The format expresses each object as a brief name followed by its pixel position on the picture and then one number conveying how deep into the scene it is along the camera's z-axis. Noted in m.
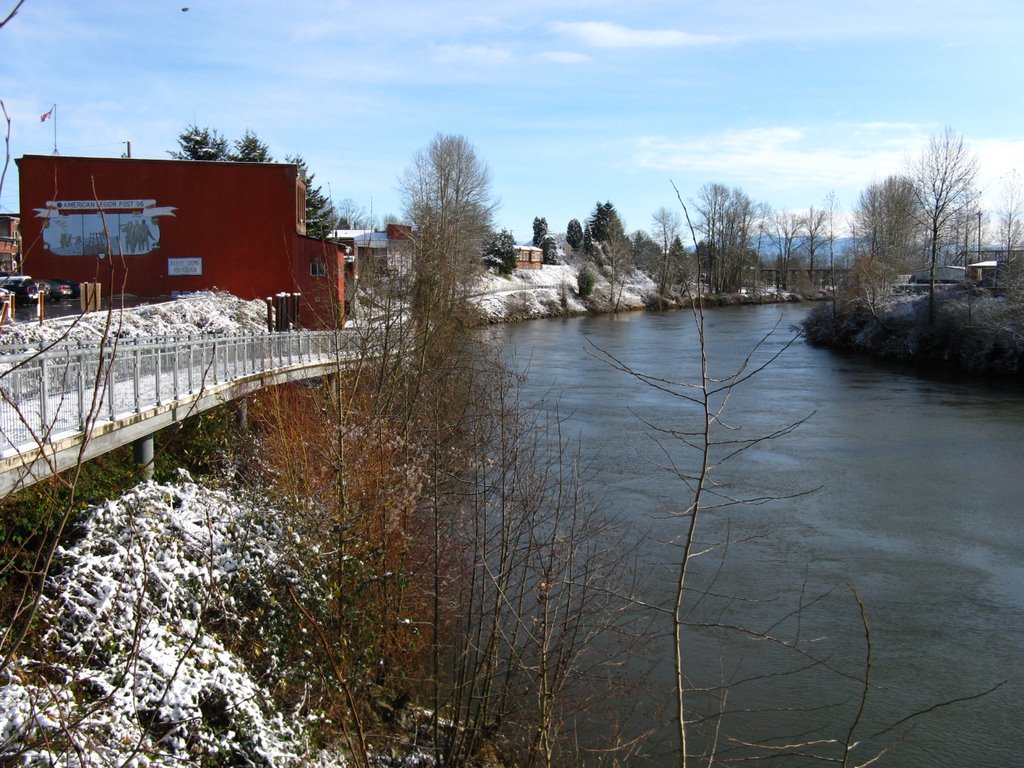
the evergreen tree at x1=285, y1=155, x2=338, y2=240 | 55.36
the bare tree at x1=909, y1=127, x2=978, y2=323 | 48.25
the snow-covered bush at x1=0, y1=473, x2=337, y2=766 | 6.41
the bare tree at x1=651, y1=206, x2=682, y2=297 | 110.44
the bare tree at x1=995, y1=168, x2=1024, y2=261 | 54.62
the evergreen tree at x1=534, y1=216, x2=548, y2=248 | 114.81
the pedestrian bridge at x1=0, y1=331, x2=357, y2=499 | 8.67
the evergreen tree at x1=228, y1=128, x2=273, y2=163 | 57.19
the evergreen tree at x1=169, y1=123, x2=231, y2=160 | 55.84
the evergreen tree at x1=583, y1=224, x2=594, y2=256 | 107.69
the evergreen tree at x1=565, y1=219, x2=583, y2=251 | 117.31
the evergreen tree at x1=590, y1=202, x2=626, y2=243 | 104.56
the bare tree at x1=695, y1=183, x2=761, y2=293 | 94.69
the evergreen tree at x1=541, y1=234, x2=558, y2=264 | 104.88
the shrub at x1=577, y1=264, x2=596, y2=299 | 85.25
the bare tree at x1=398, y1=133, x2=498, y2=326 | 22.53
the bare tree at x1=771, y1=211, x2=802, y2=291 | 119.75
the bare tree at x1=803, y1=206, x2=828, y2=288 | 119.06
